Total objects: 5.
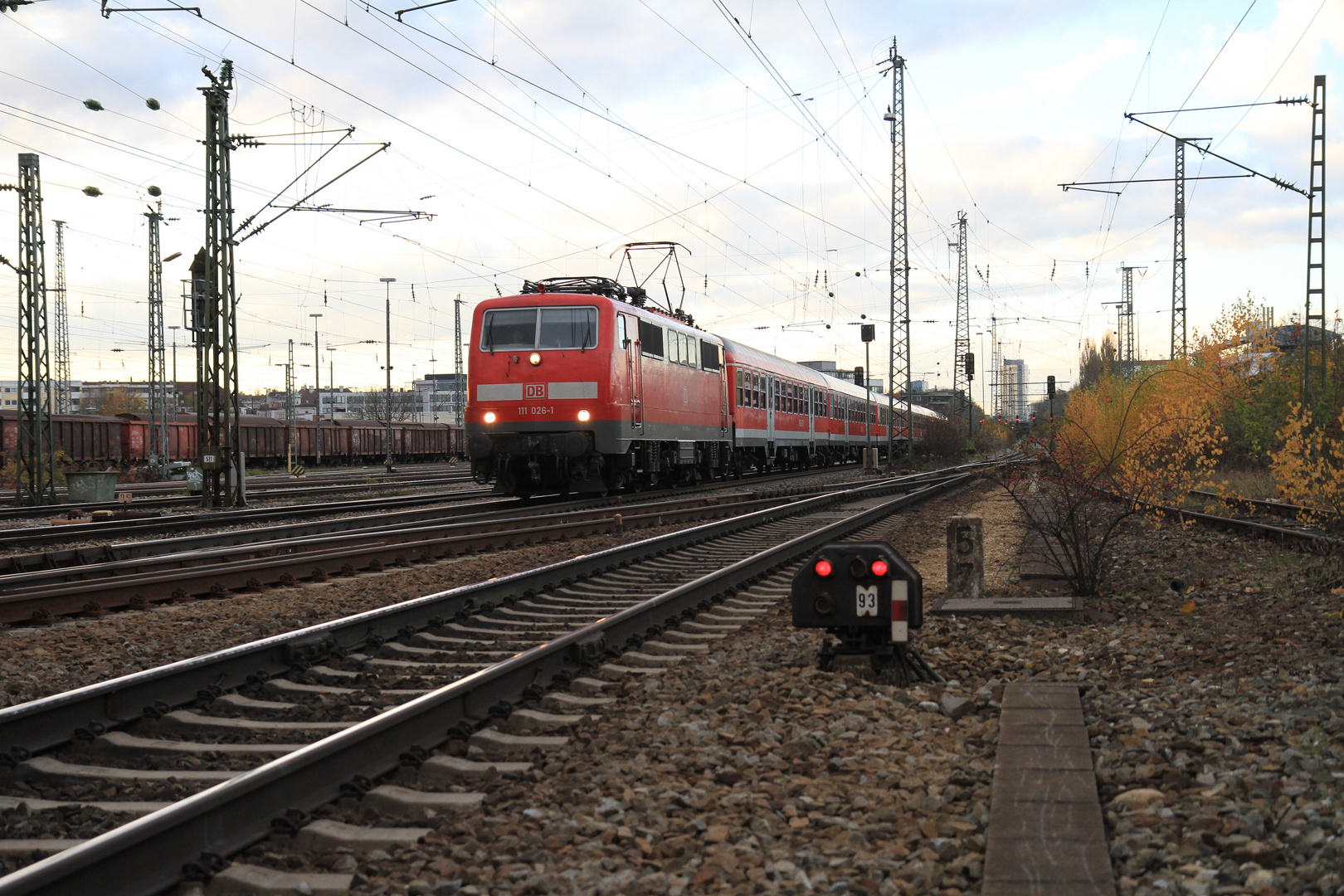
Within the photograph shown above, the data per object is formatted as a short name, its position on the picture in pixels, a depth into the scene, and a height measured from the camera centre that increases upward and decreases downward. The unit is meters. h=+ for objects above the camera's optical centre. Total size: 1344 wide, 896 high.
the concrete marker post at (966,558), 9.21 -1.07
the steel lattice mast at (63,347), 54.39 +4.93
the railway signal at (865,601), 6.01 -0.93
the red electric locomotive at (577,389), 18.00 +0.81
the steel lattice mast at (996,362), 64.47 +5.52
